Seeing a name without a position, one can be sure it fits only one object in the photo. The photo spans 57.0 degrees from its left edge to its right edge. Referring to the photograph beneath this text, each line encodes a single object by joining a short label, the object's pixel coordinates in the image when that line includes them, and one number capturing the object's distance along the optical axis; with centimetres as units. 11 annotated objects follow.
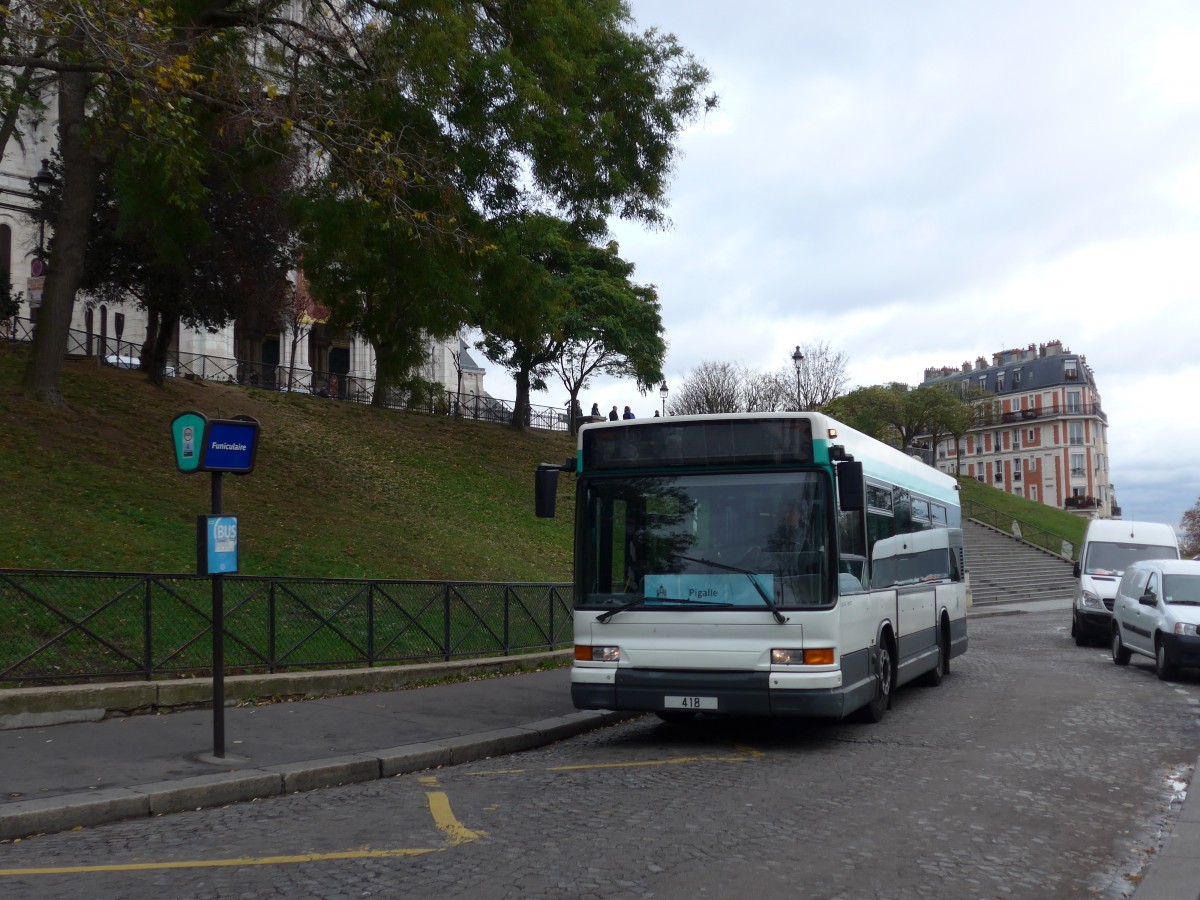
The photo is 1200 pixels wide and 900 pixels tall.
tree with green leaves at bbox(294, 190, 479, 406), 1675
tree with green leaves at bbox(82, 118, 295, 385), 2489
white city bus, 911
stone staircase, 4178
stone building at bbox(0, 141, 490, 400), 3400
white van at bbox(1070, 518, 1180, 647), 2133
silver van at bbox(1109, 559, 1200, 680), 1487
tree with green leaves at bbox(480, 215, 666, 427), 4541
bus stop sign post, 834
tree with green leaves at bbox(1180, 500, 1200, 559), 10262
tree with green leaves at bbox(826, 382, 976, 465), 6444
